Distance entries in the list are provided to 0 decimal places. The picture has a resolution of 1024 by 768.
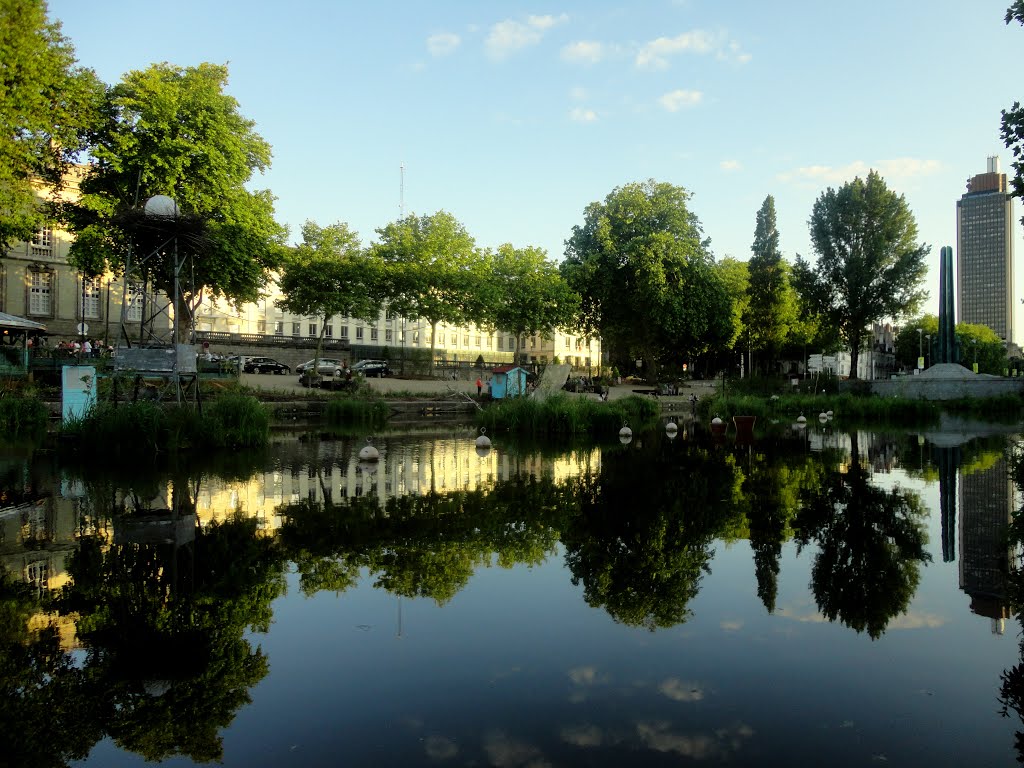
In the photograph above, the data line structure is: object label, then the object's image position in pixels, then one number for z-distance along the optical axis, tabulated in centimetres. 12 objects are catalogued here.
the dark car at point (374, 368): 5224
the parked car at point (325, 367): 4844
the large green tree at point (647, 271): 5144
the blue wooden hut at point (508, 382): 3800
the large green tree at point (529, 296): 5397
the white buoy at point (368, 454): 1498
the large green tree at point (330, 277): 4553
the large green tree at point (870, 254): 4956
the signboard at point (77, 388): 1858
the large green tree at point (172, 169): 2980
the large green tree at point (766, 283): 6384
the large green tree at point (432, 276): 5050
